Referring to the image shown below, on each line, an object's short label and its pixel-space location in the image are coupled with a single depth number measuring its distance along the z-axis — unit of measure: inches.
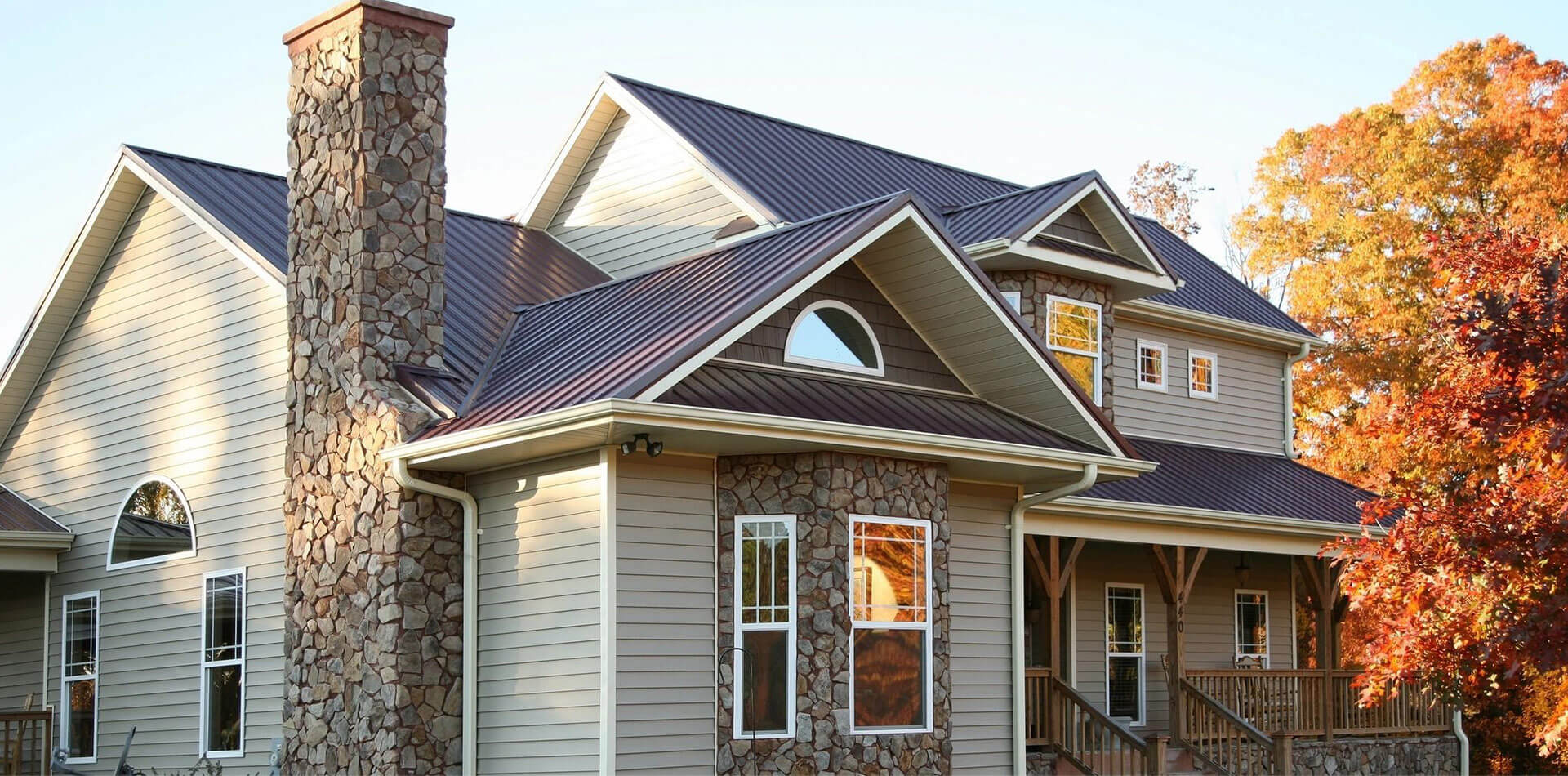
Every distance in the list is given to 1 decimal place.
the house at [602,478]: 510.3
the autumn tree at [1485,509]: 463.8
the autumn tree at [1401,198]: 1233.4
